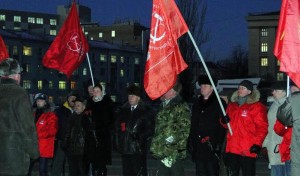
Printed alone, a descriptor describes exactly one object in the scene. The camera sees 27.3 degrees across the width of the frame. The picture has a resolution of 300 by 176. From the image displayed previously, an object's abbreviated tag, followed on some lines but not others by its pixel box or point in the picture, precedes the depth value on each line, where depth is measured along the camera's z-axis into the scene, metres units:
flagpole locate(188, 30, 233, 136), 8.80
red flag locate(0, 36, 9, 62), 13.44
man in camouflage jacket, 9.10
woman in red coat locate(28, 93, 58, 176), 11.29
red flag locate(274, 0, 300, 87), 7.50
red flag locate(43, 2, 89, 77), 14.16
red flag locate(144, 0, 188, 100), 9.23
